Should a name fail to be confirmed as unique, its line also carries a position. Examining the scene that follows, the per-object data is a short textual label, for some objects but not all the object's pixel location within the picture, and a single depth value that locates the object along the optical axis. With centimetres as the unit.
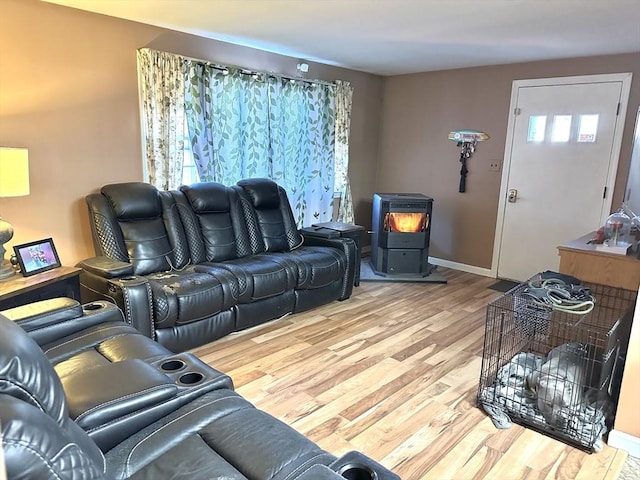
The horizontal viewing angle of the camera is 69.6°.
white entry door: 426
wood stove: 486
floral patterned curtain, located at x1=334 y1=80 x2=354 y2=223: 515
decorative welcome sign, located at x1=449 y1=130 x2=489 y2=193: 479
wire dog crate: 236
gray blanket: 232
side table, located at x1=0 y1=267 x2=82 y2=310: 266
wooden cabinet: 264
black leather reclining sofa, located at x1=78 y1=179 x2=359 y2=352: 299
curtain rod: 389
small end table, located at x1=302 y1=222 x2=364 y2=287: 431
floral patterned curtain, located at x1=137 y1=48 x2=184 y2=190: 363
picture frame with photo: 288
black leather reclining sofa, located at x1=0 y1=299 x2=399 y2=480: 97
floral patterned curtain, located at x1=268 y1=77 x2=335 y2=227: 459
